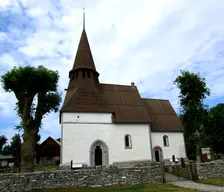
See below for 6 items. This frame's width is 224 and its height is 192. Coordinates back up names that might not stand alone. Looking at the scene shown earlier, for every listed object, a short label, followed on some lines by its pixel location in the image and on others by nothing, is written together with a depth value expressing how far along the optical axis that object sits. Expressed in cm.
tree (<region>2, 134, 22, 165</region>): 4175
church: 2259
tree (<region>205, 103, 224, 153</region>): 2962
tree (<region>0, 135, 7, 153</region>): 5415
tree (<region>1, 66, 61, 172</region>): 1650
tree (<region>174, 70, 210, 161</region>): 2542
